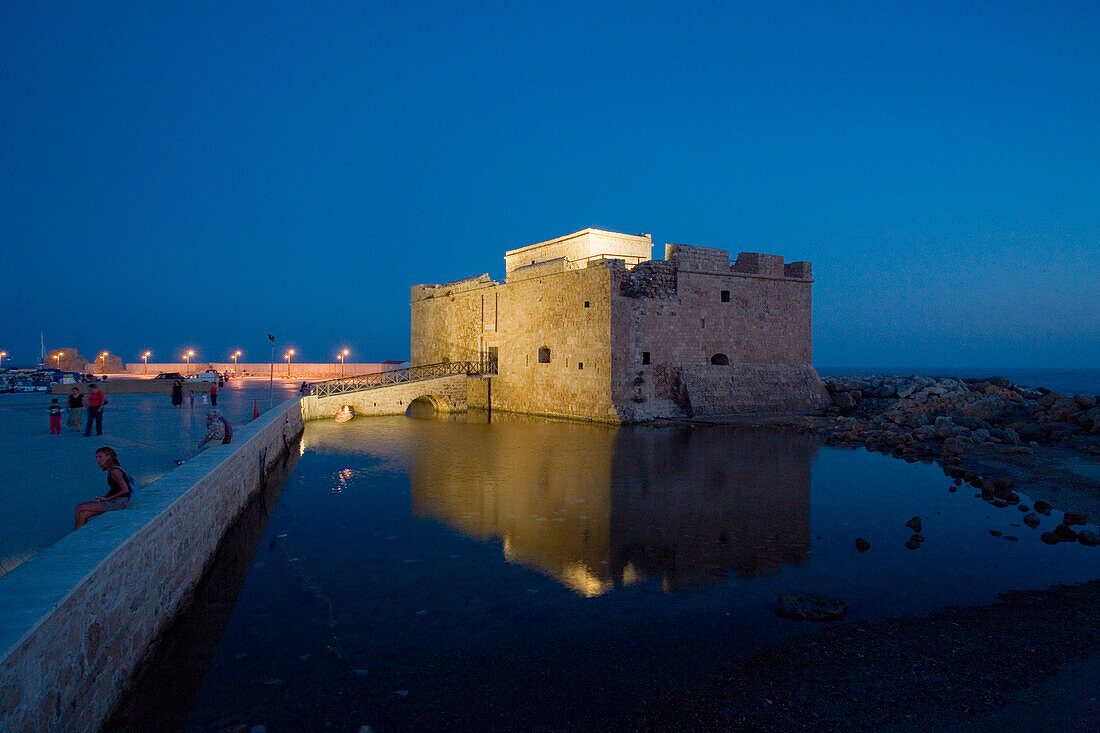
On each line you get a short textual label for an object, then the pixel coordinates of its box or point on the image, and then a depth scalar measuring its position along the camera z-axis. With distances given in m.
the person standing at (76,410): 11.93
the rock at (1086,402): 15.76
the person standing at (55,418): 11.32
